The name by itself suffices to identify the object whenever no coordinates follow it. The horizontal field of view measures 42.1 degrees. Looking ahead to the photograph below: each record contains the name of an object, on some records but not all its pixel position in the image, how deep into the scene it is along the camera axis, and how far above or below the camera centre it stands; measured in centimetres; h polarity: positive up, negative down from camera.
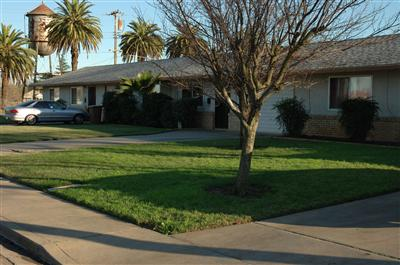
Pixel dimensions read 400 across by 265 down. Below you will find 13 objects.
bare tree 748 +125
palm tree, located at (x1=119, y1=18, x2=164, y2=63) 4930 +780
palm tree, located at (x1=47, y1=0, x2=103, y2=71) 4869 +854
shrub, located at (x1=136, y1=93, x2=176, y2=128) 2691 +63
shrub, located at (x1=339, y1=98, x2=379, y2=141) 1766 +26
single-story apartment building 1777 +117
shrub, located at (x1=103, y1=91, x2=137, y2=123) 2958 +81
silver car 2970 +39
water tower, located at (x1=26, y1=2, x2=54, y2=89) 5025 +900
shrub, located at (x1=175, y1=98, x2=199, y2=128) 2572 +55
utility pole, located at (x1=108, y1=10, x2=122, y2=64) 5387 +871
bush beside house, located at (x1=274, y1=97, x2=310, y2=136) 1950 +29
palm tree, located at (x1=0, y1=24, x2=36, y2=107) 4872 +580
